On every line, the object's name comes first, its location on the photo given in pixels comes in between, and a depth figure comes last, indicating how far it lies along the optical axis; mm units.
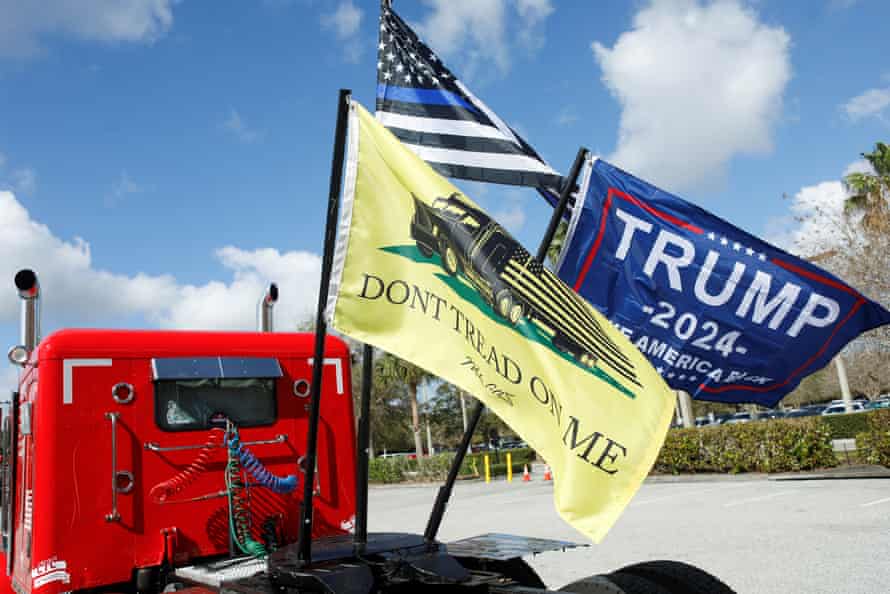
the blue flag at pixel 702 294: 3838
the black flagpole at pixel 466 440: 3371
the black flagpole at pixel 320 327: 2910
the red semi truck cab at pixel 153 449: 4137
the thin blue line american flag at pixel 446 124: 3986
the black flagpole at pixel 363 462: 3158
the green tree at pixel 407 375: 35688
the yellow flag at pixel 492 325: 2531
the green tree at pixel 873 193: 21203
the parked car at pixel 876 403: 43634
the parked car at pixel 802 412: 48038
